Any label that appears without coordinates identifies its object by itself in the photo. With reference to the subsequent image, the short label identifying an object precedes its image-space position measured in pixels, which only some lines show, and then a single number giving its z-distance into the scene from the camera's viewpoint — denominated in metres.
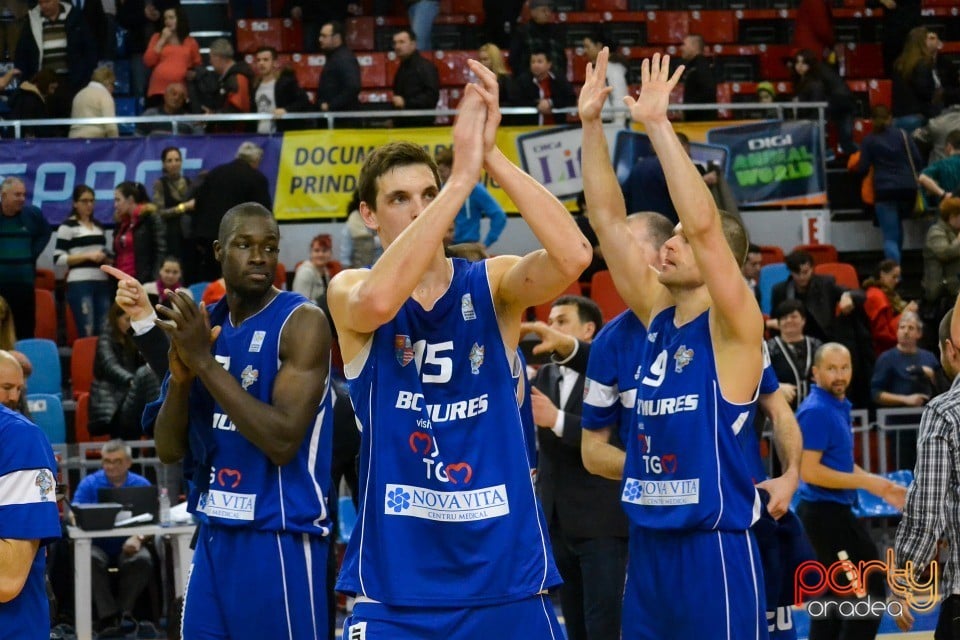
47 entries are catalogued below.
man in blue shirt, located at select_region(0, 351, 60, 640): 4.20
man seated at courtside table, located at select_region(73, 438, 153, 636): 10.39
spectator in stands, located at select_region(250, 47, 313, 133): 15.84
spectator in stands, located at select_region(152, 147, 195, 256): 14.12
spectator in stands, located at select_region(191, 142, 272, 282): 13.91
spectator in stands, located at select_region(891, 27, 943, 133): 17.95
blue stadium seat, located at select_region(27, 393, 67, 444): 11.77
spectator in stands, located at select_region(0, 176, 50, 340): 13.55
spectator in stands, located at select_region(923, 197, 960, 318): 13.98
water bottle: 9.55
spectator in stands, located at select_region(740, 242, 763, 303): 14.48
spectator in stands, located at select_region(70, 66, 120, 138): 15.50
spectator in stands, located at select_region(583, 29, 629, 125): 16.36
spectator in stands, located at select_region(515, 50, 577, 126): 16.30
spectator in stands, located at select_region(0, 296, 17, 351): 10.05
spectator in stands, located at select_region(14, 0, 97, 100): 16.62
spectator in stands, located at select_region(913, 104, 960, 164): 16.69
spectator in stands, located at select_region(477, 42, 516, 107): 16.38
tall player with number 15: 3.79
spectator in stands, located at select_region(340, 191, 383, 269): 13.58
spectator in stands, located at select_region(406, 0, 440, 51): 18.89
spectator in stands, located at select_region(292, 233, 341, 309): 12.86
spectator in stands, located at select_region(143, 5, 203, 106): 16.41
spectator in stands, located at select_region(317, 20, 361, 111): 15.98
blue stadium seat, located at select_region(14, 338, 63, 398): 12.89
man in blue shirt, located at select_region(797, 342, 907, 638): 8.10
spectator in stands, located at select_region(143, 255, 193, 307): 12.92
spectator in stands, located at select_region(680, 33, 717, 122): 16.83
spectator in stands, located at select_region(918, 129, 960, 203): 15.81
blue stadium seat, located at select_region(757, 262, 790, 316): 14.67
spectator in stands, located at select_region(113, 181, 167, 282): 13.95
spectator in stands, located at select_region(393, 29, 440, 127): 16.14
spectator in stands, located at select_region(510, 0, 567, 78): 17.38
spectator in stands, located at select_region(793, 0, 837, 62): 19.55
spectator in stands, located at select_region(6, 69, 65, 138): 15.53
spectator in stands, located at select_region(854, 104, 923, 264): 16.39
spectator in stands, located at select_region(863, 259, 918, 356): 14.01
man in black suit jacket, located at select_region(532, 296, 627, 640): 7.03
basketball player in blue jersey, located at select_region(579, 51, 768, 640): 4.81
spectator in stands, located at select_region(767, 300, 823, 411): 11.55
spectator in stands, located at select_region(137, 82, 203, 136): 15.73
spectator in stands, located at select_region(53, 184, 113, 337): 13.74
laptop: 9.62
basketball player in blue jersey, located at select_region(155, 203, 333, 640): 5.08
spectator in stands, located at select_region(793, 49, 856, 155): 17.91
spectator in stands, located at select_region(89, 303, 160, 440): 11.89
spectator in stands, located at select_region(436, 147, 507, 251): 13.51
